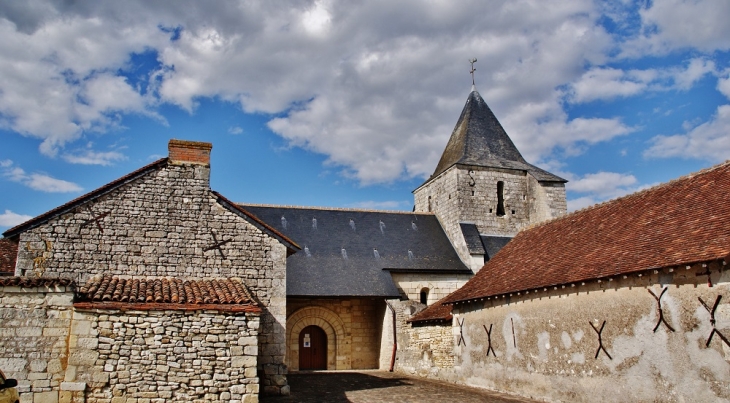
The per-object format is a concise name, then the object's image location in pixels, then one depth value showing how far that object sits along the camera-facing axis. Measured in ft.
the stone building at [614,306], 26.37
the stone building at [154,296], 31.04
